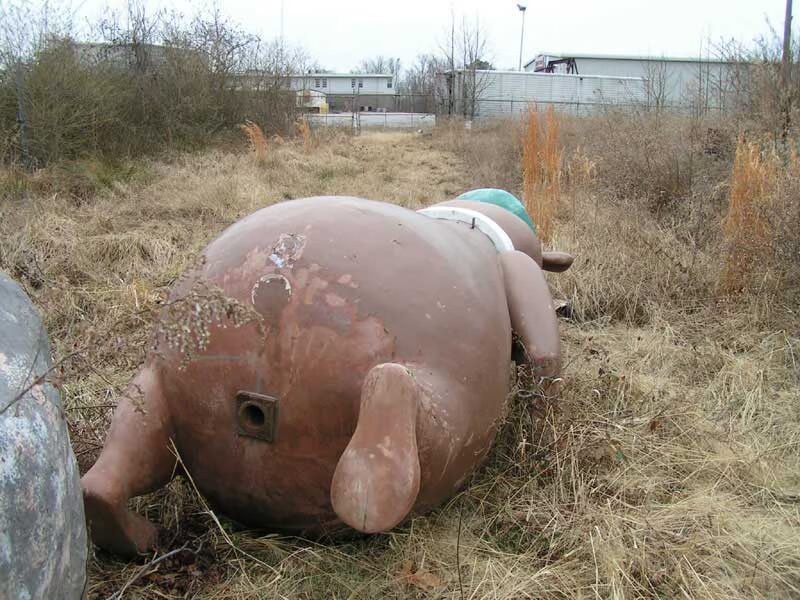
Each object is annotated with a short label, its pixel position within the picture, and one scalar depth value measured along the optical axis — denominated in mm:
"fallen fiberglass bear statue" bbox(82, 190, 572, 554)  1837
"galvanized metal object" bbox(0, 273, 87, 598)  1196
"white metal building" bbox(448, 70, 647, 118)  27516
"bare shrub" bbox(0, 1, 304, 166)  9820
